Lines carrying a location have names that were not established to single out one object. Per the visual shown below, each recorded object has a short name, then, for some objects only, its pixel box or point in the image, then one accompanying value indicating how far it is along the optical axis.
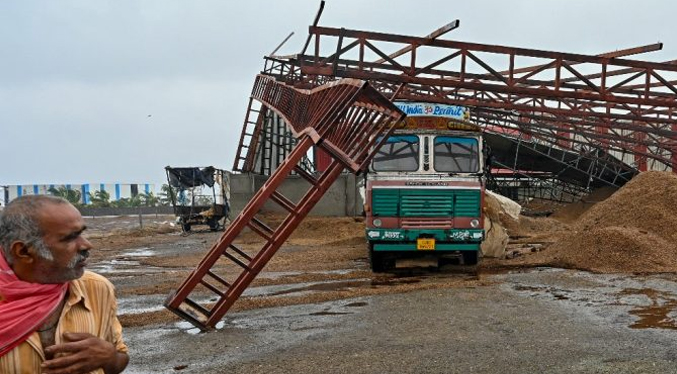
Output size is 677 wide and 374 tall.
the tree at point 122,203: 58.05
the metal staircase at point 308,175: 7.18
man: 2.09
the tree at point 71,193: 51.69
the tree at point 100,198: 57.53
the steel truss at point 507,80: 14.30
